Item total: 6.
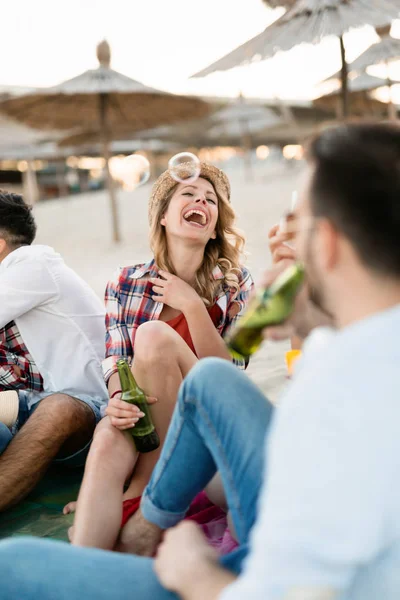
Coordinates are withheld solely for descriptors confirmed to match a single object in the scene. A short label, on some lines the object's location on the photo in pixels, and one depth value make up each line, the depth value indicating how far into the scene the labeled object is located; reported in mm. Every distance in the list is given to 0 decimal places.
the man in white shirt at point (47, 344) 2508
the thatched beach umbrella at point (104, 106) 10305
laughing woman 2094
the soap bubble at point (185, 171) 2576
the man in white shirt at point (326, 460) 782
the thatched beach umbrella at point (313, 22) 7262
